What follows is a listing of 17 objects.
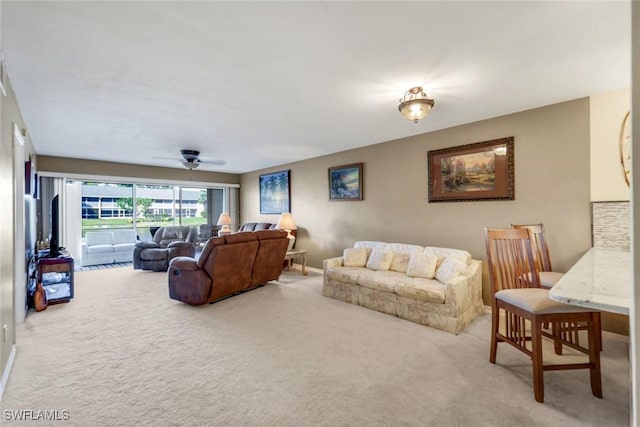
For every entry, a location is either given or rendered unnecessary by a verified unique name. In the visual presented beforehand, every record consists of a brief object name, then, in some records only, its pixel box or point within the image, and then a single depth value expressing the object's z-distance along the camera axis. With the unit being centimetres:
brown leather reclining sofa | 371
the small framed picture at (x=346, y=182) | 512
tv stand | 385
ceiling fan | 504
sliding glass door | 689
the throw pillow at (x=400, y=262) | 388
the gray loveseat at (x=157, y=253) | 592
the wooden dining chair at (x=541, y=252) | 271
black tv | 393
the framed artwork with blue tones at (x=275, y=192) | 671
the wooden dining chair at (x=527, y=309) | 190
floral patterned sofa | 300
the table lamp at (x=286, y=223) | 595
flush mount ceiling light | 264
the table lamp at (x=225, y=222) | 749
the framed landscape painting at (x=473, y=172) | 347
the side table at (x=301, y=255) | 551
